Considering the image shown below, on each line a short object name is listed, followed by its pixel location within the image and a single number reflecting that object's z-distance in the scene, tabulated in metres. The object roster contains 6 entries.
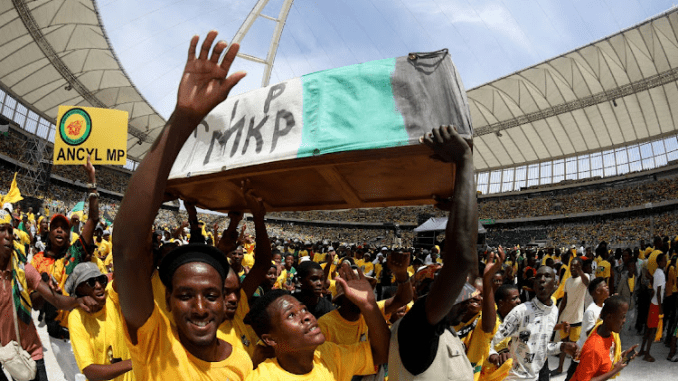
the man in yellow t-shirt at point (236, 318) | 2.71
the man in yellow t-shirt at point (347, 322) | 2.92
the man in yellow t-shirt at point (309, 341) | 1.99
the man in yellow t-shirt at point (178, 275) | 1.35
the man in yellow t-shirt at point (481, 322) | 3.22
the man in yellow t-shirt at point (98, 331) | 2.69
